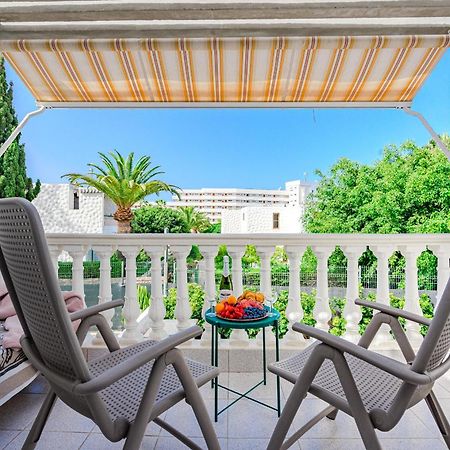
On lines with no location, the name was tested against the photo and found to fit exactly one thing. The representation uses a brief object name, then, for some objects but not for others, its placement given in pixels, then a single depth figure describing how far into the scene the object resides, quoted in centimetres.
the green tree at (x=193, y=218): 2645
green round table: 199
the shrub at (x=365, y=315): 895
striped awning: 235
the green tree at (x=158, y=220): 2534
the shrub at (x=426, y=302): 749
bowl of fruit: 204
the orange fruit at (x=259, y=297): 222
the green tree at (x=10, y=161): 1219
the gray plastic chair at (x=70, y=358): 120
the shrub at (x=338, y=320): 324
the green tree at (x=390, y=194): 1767
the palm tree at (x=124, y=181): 1295
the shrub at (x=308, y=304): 810
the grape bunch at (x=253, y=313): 204
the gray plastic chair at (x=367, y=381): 129
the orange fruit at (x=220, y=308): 210
